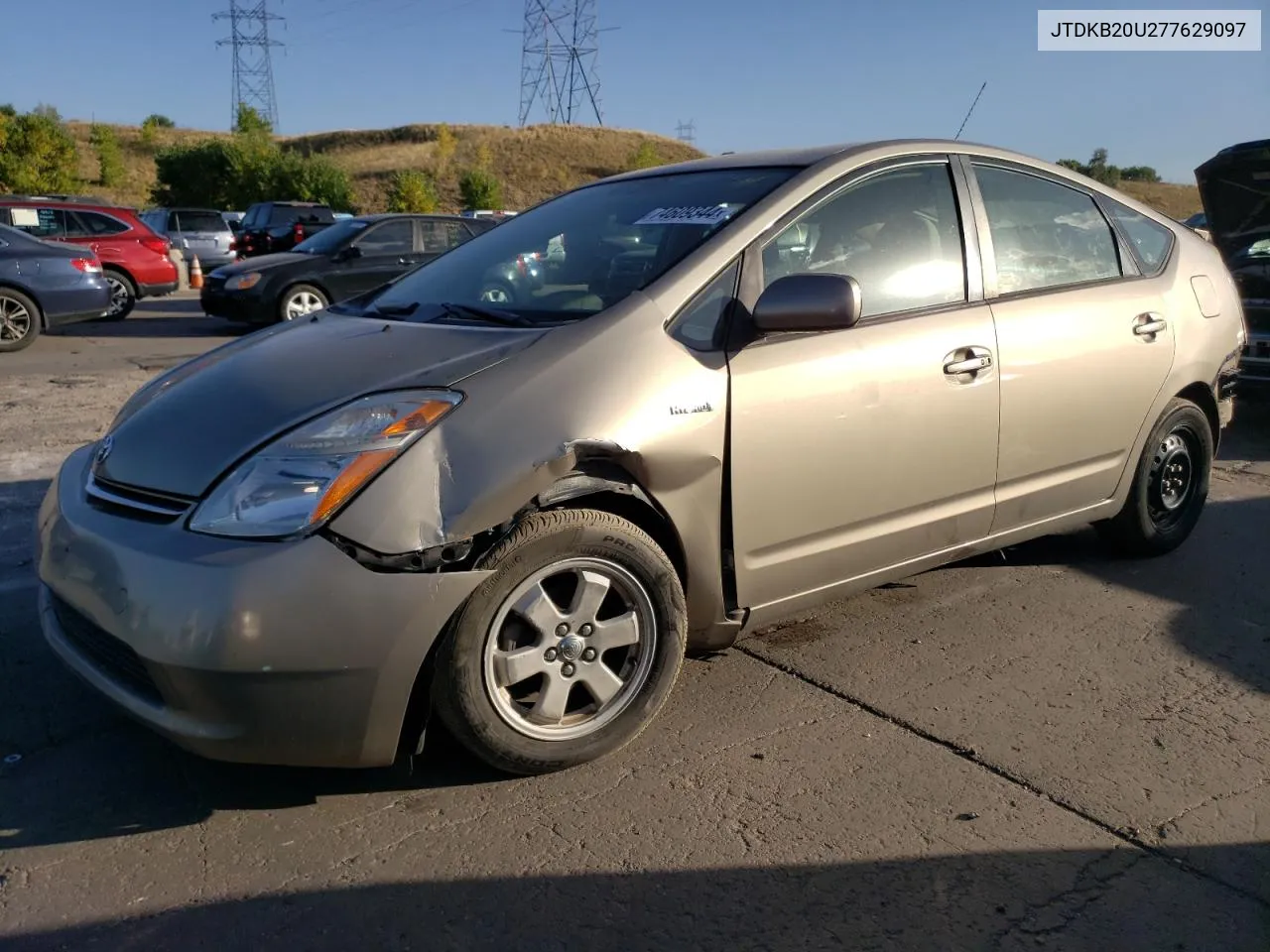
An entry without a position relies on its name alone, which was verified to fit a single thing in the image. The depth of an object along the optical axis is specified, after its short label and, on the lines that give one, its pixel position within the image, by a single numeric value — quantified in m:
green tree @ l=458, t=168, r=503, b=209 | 60.81
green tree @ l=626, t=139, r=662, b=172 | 71.88
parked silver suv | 23.47
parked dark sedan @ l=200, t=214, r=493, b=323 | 12.90
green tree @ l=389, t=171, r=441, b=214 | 56.00
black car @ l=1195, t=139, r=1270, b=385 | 7.80
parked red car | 14.97
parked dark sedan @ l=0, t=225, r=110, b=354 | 11.41
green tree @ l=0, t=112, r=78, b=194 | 47.16
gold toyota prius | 2.54
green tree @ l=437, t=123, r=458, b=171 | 71.62
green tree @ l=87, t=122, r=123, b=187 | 60.81
